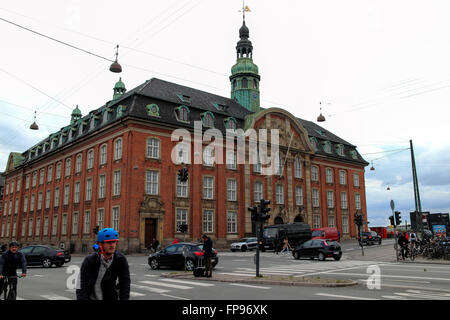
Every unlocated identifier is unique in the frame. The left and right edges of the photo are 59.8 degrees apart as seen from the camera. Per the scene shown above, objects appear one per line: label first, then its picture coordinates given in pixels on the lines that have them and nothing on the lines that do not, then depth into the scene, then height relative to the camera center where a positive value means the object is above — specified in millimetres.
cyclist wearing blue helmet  4184 -509
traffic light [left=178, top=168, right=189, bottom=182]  25155 +3244
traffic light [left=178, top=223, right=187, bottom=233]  27688 -173
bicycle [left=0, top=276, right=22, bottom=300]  8414 -1225
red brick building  37594 +5721
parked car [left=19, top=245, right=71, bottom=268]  22916 -1686
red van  39209 -960
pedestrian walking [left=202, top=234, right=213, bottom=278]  15977 -1214
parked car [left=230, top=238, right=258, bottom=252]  38094 -2021
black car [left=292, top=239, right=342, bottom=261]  25812 -1715
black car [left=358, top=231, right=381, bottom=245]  43875 -1593
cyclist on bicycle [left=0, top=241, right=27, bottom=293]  8445 -761
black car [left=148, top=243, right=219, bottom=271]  19844 -1608
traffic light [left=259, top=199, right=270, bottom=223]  16219 +609
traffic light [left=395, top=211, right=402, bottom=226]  25422 +340
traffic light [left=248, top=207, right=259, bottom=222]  16375 +447
